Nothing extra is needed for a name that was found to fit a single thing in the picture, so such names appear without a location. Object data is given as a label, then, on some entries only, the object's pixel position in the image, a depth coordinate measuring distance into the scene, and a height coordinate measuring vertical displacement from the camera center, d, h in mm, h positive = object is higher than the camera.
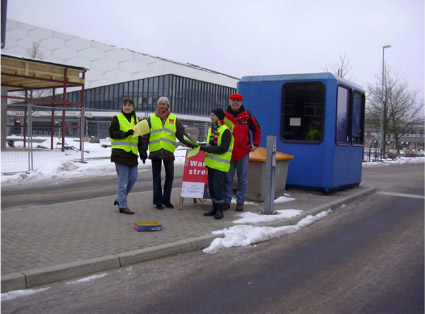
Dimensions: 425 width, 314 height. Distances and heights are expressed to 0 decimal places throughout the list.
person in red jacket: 7090 -114
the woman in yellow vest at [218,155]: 6477 -293
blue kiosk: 8914 +488
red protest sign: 7184 -743
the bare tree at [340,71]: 26811 +4789
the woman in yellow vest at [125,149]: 6380 -225
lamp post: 29808 +2983
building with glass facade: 61438 +9806
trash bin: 7934 -709
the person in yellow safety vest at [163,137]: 6777 -11
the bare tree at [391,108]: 33244 +3023
